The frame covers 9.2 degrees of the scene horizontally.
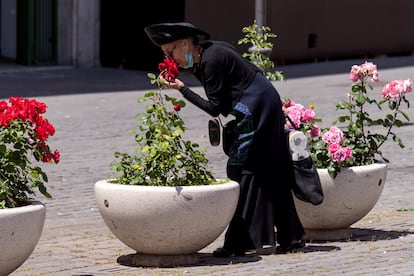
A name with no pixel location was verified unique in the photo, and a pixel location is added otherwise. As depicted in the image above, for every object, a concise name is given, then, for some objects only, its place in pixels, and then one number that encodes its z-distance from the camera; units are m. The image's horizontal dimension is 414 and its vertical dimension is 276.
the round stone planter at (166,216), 17.34
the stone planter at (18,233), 15.56
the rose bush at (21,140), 16.54
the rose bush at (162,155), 18.01
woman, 18.60
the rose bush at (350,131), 19.96
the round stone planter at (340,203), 19.83
